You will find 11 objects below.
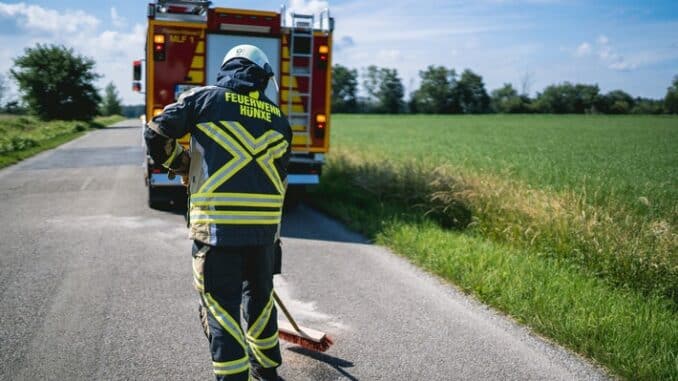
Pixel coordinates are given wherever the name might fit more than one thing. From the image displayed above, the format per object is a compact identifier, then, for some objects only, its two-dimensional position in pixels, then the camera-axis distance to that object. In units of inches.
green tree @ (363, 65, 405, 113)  3782.0
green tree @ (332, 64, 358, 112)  3978.8
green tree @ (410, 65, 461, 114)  3752.5
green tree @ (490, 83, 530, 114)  3260.3
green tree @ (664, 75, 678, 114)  2640.3
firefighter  113.6
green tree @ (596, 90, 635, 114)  2866.6
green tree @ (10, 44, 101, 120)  1888.5
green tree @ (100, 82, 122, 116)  3942.4
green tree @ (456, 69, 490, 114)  3843.5
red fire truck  320.5
